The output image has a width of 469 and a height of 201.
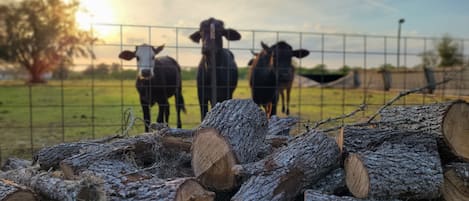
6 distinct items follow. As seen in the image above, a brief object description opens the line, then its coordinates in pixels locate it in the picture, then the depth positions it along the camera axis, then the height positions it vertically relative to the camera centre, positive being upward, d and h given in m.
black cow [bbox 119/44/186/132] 7.00 +0.11
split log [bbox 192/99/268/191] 2.71 -0.43
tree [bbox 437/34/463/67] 29.12 +2.55
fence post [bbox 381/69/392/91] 18.27 +0.14
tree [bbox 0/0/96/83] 30.01 +4.10
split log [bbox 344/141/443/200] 2.57 -0.62
